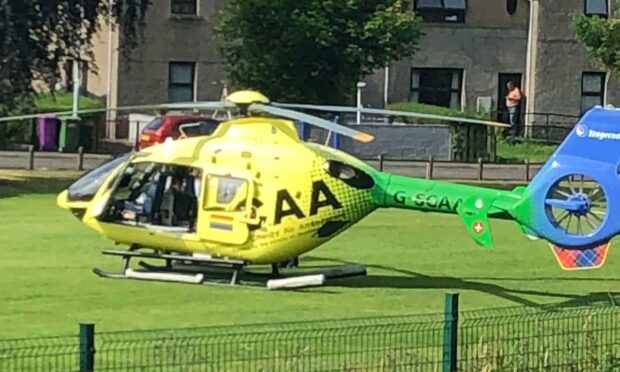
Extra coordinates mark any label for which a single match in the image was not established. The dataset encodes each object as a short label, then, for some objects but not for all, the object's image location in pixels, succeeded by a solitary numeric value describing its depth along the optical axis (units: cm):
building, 5831
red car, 4394
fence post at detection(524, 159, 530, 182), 4689
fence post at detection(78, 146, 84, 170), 4413
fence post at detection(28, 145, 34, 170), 4395
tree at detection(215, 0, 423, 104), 4616
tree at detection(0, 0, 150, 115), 3581
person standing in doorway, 5841
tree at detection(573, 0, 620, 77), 4594
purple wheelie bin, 5112
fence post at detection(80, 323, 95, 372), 1040
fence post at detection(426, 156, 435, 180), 4578
